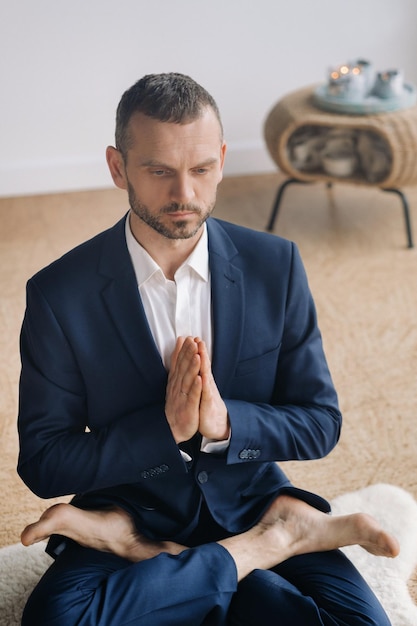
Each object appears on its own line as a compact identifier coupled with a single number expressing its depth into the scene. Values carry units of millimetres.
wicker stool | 3156
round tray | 3223
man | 1404
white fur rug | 1751
